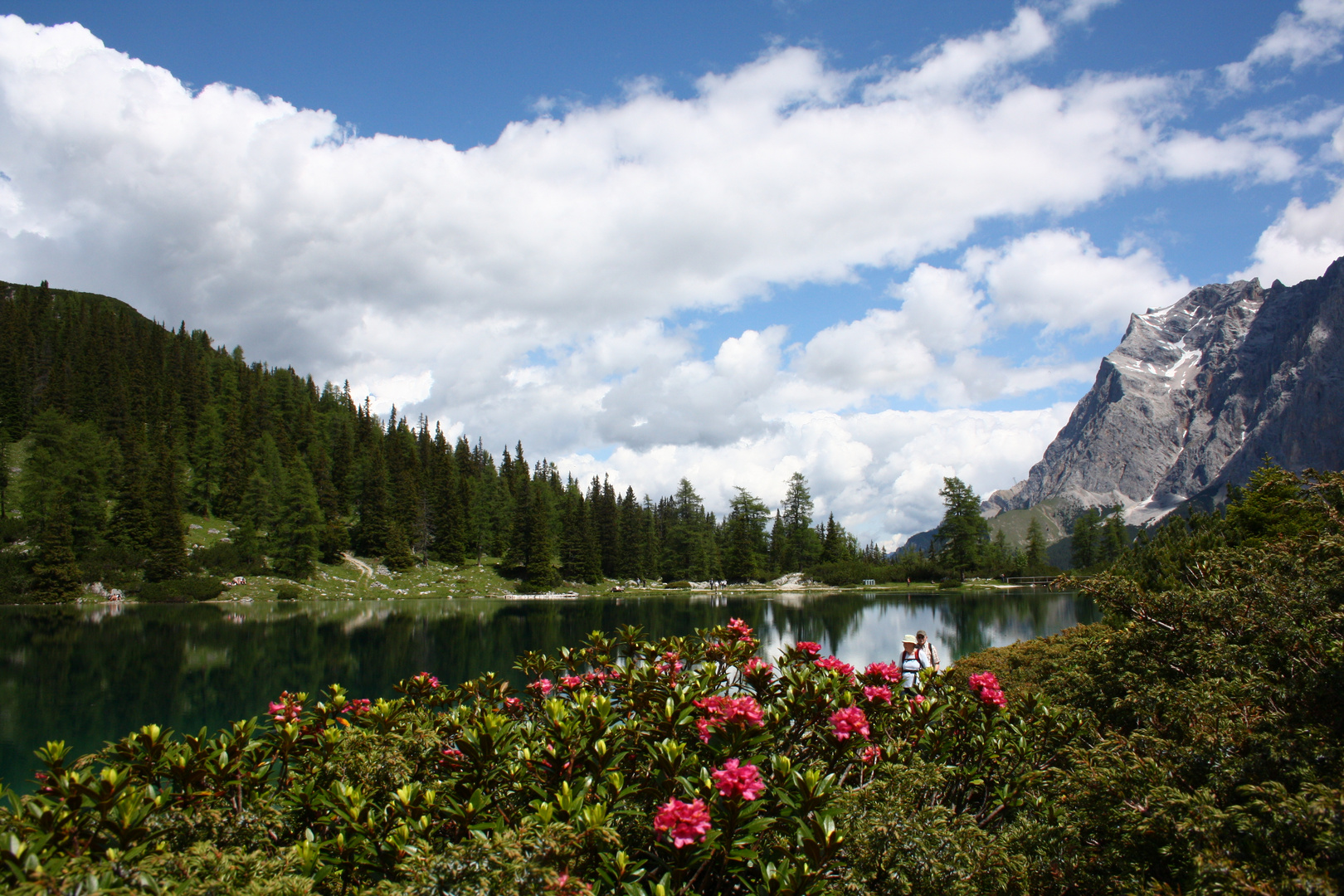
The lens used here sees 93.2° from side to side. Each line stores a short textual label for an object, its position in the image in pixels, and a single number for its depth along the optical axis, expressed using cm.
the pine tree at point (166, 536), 5809
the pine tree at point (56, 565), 4997
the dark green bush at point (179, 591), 5406
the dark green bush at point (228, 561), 6188
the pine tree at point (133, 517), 6004
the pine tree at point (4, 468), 6075
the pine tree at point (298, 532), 6731
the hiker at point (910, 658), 1022
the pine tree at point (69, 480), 5694
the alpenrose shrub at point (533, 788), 302
